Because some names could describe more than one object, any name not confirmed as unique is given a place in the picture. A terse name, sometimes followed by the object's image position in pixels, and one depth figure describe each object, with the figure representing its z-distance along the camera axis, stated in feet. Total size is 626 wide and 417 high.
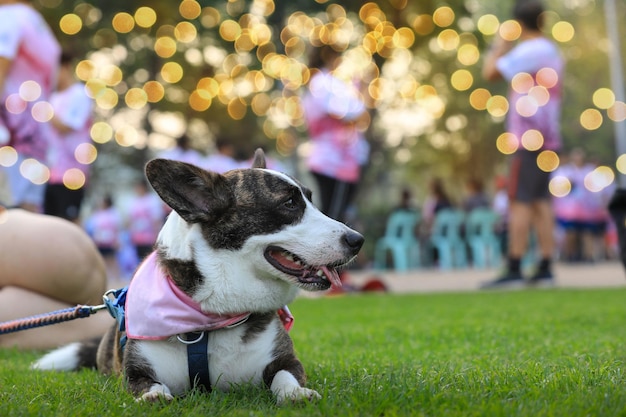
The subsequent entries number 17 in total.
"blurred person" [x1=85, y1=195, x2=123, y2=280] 48.34
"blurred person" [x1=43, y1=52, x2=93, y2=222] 24.73
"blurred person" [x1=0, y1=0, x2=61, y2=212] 15.71
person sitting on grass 13.82
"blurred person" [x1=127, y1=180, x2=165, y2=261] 47.60
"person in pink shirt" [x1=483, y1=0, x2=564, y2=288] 26.84
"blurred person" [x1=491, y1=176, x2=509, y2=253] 59.26
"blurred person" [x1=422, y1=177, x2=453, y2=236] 59.26
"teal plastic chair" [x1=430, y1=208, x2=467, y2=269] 58.44
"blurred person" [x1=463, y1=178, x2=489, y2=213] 59.82
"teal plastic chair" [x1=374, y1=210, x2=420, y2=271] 59.47
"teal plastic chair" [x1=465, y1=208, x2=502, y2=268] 57.00
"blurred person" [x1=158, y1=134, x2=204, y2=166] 37.06
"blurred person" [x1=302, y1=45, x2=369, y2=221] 27.48
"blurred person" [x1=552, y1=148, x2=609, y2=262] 57.47
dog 8.46
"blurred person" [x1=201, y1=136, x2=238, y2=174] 36.96
